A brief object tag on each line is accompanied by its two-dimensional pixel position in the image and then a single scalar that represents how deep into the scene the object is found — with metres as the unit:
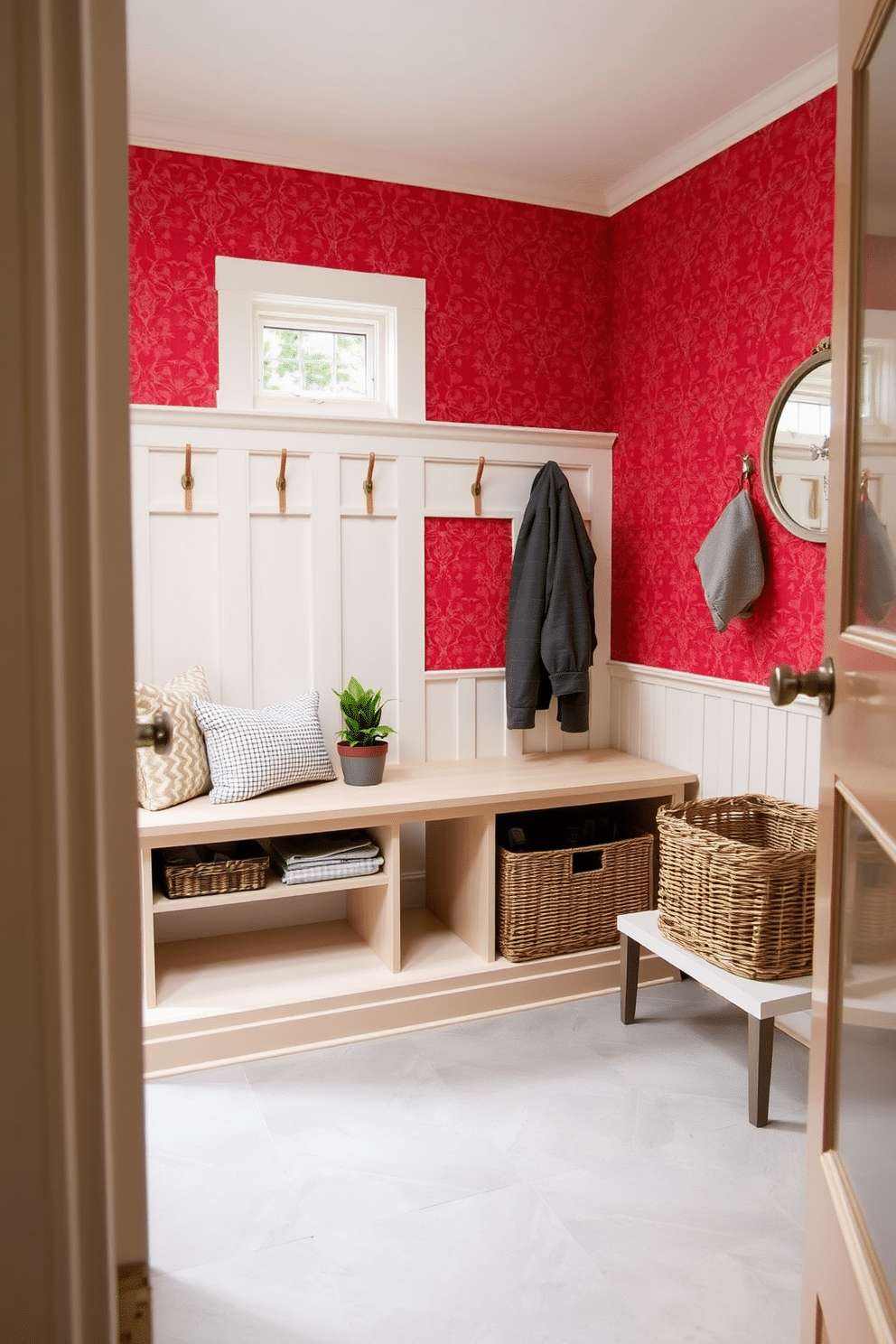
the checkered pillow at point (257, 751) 2.70
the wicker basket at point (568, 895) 2.83
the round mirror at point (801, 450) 2.54
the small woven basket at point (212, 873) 2.58
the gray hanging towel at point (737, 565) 2.76
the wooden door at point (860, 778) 0.92
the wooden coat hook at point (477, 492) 3.28
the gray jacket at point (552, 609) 3.14
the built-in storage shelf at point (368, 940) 2.52
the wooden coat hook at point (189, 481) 2.94
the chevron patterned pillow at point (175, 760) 2.61
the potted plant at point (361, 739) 2.88
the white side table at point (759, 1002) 2.16
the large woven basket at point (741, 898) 2.26
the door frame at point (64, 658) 0.50
